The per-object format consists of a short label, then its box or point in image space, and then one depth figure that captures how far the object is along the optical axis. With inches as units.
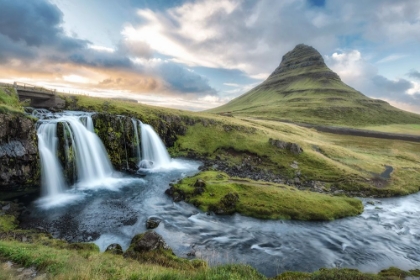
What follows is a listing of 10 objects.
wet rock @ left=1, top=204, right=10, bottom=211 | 868.2
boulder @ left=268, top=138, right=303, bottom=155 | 1954.1
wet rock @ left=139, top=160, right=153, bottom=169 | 1692.1
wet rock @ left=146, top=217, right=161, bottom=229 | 874.3
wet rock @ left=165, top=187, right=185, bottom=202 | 1113.8
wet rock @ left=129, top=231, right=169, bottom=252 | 633.1
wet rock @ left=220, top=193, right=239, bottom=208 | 1030.5
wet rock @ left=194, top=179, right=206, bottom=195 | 1123.3
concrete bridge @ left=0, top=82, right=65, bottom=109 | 1769.2
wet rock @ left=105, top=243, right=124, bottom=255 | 626.8
